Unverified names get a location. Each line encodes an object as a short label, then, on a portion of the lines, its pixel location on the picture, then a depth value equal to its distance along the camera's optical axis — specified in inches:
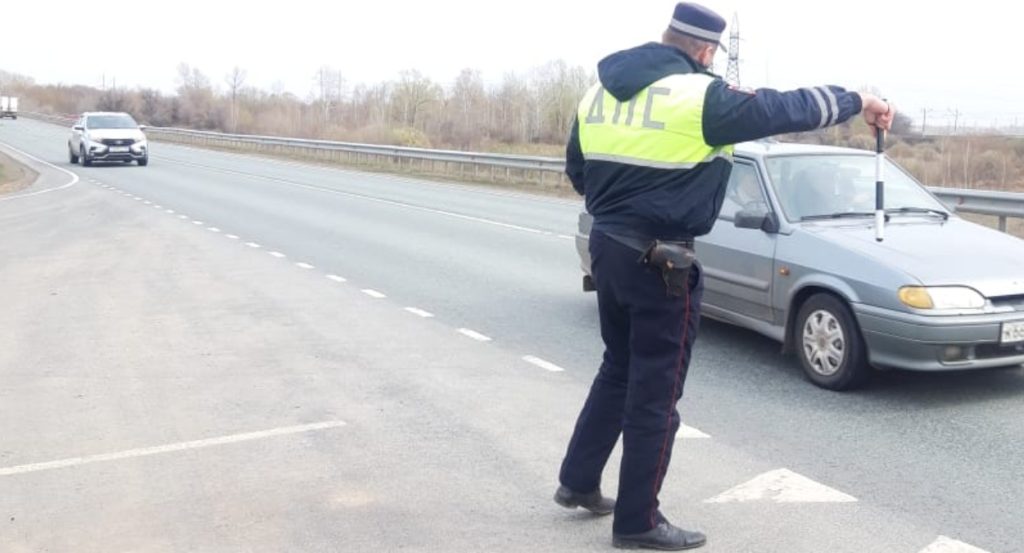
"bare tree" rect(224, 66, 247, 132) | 3588.3
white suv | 1464.1
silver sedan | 260.8
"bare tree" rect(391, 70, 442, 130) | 3043.8
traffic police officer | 163.5
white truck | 3880.4
